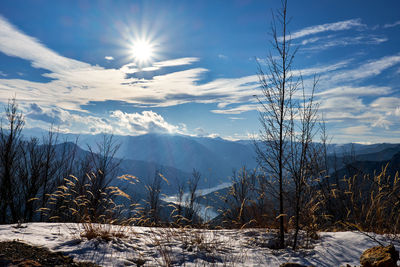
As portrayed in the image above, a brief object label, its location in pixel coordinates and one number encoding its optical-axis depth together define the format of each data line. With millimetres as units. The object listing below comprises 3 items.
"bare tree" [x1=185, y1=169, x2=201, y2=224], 7348
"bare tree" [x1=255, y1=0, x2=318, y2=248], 3963
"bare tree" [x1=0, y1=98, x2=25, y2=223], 8055
